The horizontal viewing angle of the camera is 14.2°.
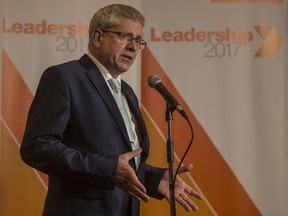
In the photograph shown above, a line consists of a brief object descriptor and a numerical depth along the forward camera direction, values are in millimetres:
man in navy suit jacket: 3729
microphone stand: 3796
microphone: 3814
